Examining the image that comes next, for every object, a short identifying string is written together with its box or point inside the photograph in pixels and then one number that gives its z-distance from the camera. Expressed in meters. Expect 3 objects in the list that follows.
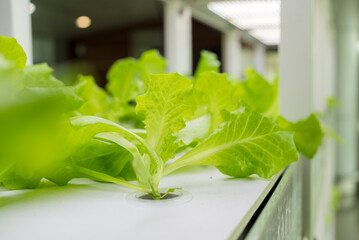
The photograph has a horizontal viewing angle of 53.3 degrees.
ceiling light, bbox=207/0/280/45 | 1.87
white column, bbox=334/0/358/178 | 3.51
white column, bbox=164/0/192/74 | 1.31
